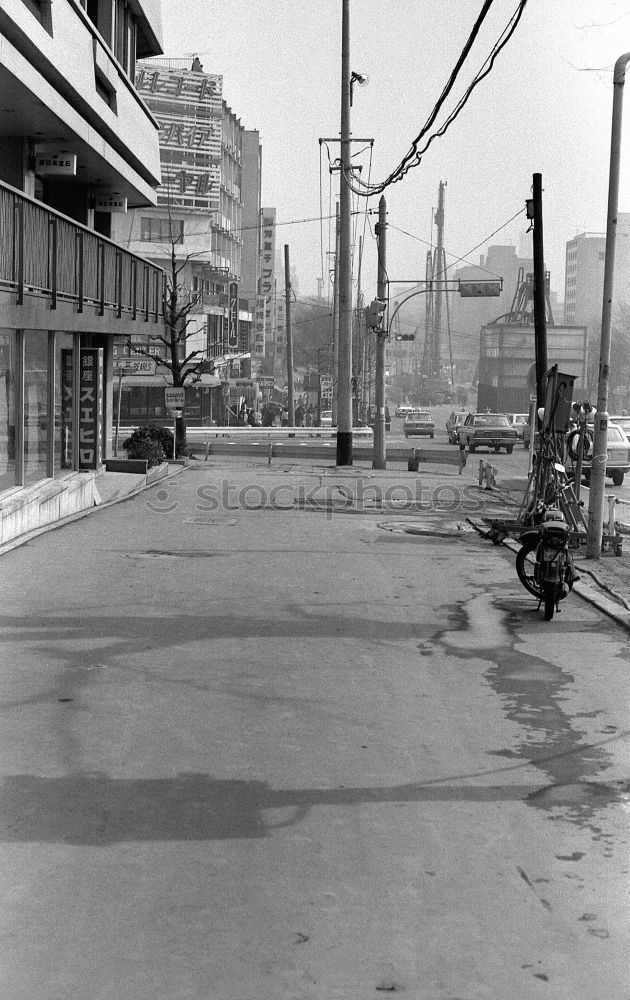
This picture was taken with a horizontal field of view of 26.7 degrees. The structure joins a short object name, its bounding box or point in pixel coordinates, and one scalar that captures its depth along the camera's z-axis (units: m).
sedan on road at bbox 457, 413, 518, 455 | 54.25
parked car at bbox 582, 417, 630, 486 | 37.22
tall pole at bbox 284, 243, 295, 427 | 75.88
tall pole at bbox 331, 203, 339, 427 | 80.45
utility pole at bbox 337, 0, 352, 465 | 39.62
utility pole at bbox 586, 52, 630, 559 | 16.62
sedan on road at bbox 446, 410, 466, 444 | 63.39
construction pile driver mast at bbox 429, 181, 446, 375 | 158.12
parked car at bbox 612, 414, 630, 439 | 49.38
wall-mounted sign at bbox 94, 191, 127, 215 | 31.27
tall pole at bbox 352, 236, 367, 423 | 88.59
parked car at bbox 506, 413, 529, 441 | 69.14
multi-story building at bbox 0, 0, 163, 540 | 17.81
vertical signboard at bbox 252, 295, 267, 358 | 120.88
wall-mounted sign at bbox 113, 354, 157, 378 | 53.28
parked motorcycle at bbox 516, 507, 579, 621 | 12.60
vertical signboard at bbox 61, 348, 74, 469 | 23.78
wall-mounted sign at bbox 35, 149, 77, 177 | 23.41
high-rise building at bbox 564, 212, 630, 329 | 175.69
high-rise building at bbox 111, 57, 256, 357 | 85.75
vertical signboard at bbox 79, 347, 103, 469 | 26.09
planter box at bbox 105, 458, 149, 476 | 31.34
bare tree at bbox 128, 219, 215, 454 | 43.22
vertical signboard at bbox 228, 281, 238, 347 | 93.68
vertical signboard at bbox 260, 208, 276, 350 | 123.88
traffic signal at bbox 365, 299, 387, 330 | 38.91
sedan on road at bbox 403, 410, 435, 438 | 70.12
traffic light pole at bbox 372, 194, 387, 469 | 39.59
